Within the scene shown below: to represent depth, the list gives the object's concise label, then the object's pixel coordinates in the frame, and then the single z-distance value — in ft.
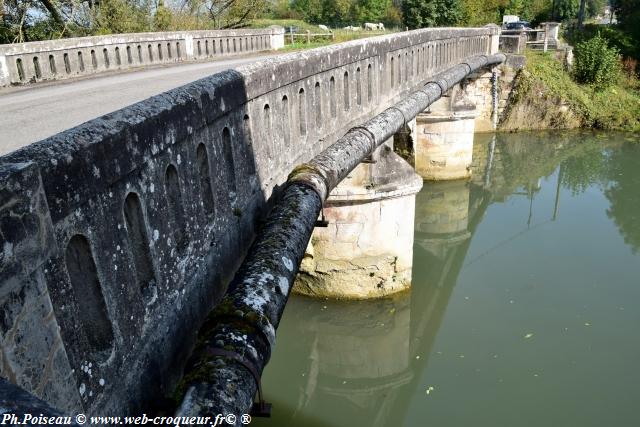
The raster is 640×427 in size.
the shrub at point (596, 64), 81.66
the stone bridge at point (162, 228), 7.82
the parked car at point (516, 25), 107.76
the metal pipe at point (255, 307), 9.43
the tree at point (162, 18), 83.10
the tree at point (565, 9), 147.24
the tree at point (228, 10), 100.17
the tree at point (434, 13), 117.29
